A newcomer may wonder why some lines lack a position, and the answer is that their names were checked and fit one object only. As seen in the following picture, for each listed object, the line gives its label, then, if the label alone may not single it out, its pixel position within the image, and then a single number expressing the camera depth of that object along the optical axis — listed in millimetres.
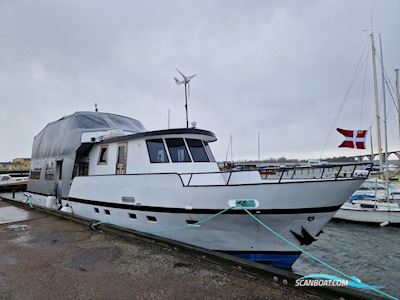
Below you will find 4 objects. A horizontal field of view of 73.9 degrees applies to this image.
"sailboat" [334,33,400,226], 13742
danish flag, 16656
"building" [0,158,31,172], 61134
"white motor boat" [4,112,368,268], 5449
